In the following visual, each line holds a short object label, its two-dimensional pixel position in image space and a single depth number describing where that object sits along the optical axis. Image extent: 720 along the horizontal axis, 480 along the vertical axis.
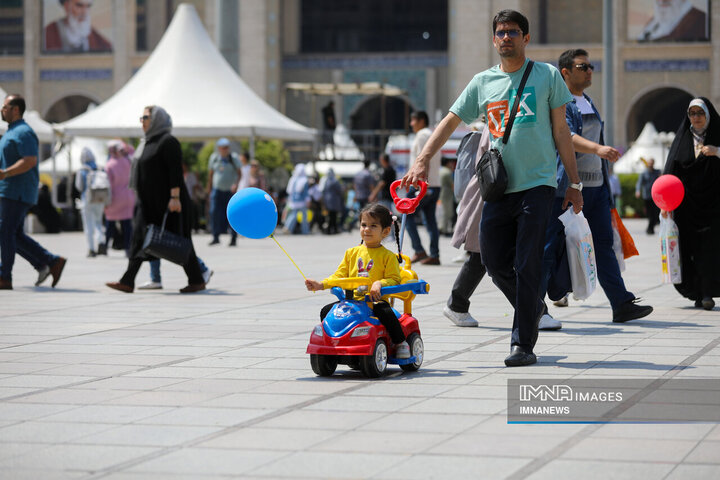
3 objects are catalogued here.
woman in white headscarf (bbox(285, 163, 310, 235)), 25.67
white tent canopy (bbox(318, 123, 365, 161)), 39.22
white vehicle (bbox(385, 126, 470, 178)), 33.47
